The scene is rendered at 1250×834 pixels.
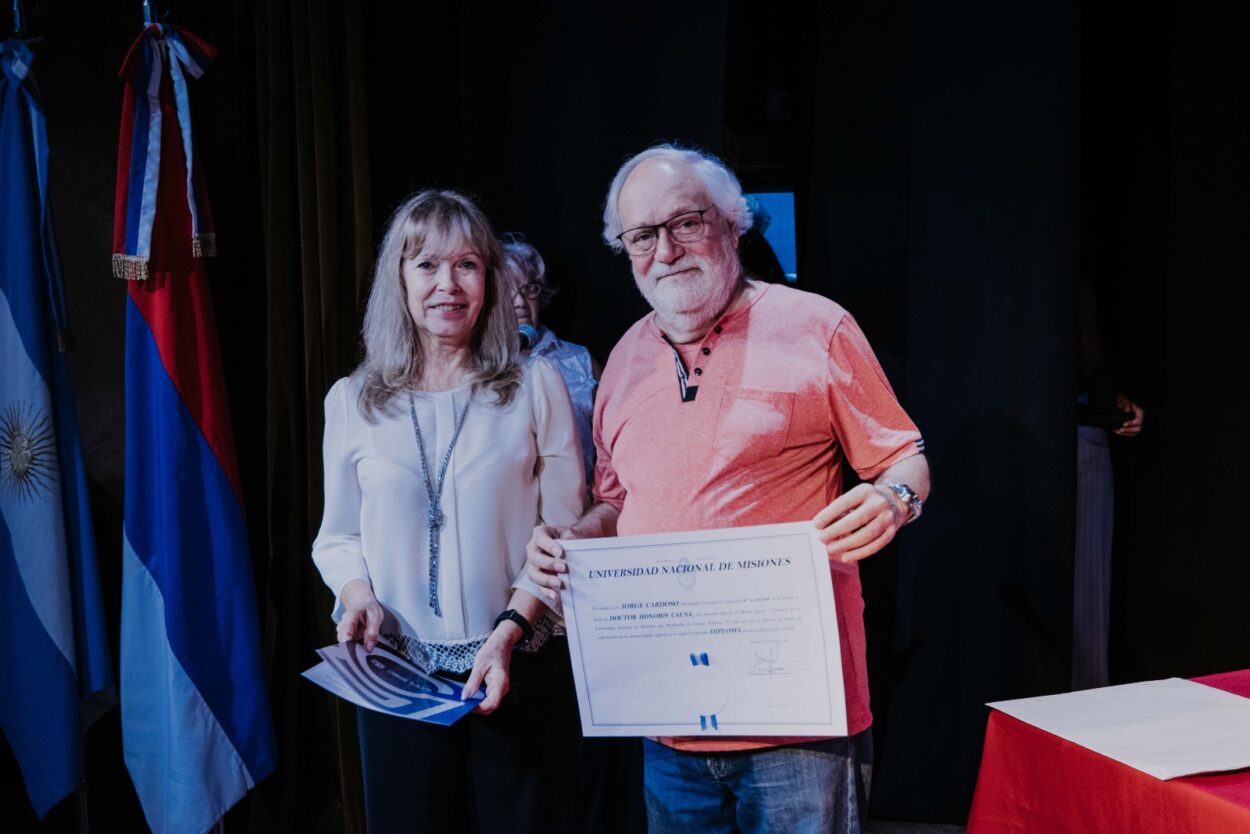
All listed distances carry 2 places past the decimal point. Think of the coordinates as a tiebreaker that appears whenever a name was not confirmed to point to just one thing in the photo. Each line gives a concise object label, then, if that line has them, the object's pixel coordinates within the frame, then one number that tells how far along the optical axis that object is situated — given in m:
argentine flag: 2.22
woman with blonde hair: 1.47
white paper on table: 1.04
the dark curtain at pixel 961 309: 2.44
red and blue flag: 2.17
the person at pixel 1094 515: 3.03
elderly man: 1.30
